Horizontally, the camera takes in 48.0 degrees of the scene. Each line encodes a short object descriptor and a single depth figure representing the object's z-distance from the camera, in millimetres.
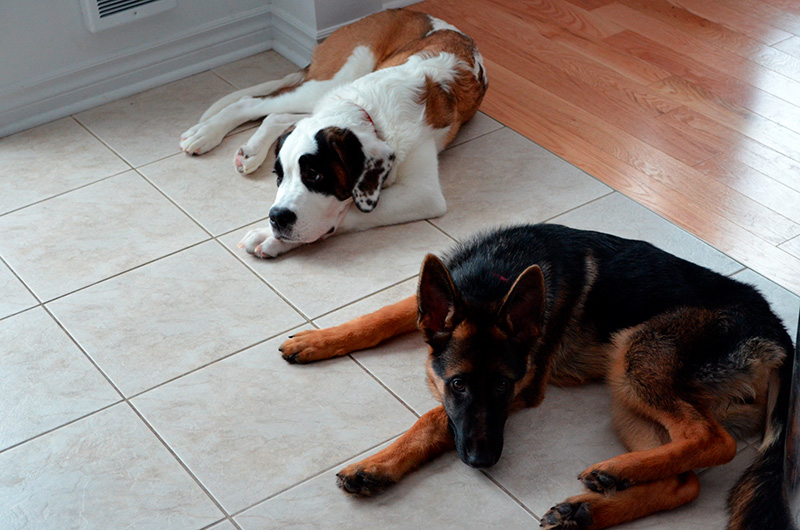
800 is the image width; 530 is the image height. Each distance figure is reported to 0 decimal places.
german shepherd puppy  2072
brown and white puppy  2965
